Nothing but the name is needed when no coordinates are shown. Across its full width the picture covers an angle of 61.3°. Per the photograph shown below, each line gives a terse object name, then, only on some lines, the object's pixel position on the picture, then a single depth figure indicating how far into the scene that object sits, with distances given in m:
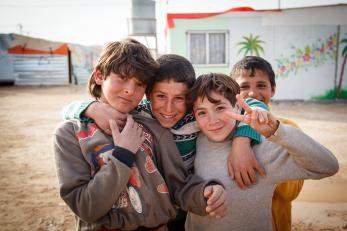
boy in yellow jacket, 1.82
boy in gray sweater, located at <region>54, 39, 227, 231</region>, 1.34
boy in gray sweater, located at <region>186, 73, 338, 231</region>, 1.30
